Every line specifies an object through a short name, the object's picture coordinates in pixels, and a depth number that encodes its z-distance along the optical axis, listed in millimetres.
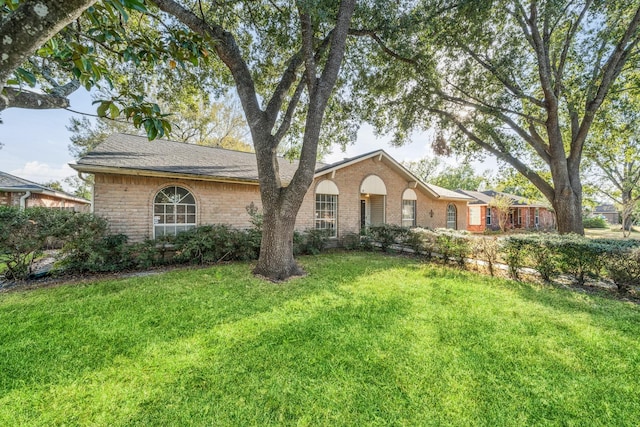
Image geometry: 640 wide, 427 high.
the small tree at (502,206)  22022
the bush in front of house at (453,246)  8266
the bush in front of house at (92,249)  6559
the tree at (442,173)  40062
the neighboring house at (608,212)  51481
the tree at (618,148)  10391
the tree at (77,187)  33062
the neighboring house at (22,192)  12184
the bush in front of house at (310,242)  9971
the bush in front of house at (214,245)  7957
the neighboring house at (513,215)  24906
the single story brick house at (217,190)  7883
